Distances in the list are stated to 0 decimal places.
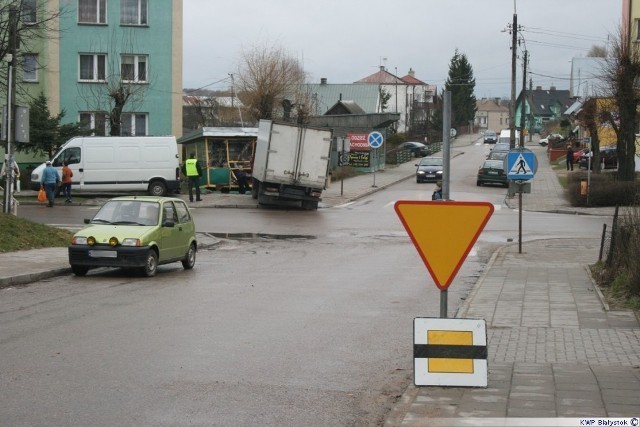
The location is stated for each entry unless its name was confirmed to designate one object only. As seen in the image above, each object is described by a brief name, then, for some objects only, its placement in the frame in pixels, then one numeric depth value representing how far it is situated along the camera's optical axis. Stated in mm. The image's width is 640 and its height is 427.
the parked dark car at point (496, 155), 57562
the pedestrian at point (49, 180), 34344
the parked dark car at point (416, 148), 85875
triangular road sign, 7551
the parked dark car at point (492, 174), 52219
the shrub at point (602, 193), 39500
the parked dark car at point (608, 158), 60312
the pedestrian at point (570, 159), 62603
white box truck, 34562
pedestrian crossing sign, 22797
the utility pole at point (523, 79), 60231
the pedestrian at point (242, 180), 41219
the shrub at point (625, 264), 13602
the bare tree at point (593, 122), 47688
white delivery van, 37625
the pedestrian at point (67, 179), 36094
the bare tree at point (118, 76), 50188
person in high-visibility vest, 37219
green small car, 17016
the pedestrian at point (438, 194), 28853
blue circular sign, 47688
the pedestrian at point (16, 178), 33406
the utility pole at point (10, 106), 22578
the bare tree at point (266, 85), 64688
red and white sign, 60156
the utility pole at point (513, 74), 52688
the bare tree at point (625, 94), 40969
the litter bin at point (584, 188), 39531
